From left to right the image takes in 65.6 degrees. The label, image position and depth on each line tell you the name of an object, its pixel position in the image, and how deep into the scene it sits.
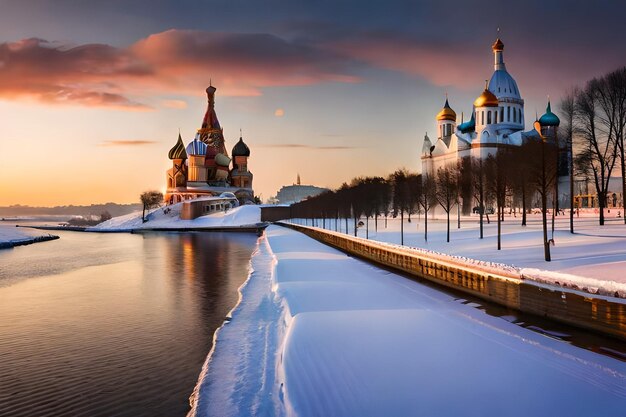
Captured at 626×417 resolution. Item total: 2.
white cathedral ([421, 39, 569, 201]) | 82.62
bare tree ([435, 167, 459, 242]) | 44.52
